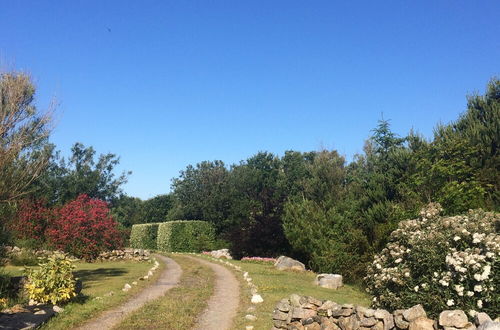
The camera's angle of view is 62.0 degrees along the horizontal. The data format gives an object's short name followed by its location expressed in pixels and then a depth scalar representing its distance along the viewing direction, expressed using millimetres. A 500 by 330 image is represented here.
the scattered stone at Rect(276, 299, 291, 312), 9423
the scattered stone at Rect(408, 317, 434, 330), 6863
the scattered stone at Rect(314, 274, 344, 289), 16578
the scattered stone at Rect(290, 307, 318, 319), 9086
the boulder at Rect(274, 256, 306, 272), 22266
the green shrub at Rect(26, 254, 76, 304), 10953
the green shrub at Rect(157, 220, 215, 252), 39594
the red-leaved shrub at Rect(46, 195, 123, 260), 24984
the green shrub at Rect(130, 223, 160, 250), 44938
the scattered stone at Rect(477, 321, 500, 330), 5623
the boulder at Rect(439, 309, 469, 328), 6504
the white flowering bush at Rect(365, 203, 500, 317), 7152
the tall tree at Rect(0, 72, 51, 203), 13258
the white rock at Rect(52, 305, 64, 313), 10298
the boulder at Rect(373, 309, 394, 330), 7477
